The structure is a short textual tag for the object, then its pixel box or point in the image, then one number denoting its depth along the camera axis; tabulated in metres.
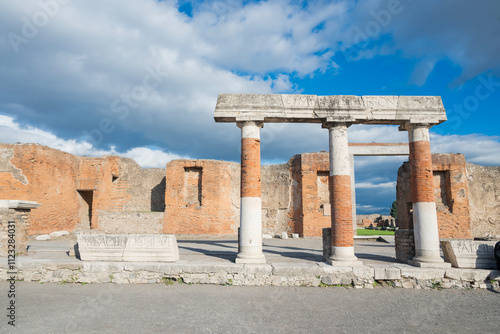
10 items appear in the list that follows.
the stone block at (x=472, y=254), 6.71
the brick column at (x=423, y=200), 7.05
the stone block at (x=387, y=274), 6.50
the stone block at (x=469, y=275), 6.46
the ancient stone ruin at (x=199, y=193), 13.90
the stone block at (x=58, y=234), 13.73
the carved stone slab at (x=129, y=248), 6.83
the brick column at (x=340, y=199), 7.01
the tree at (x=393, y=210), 34.64
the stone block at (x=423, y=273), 6.51
